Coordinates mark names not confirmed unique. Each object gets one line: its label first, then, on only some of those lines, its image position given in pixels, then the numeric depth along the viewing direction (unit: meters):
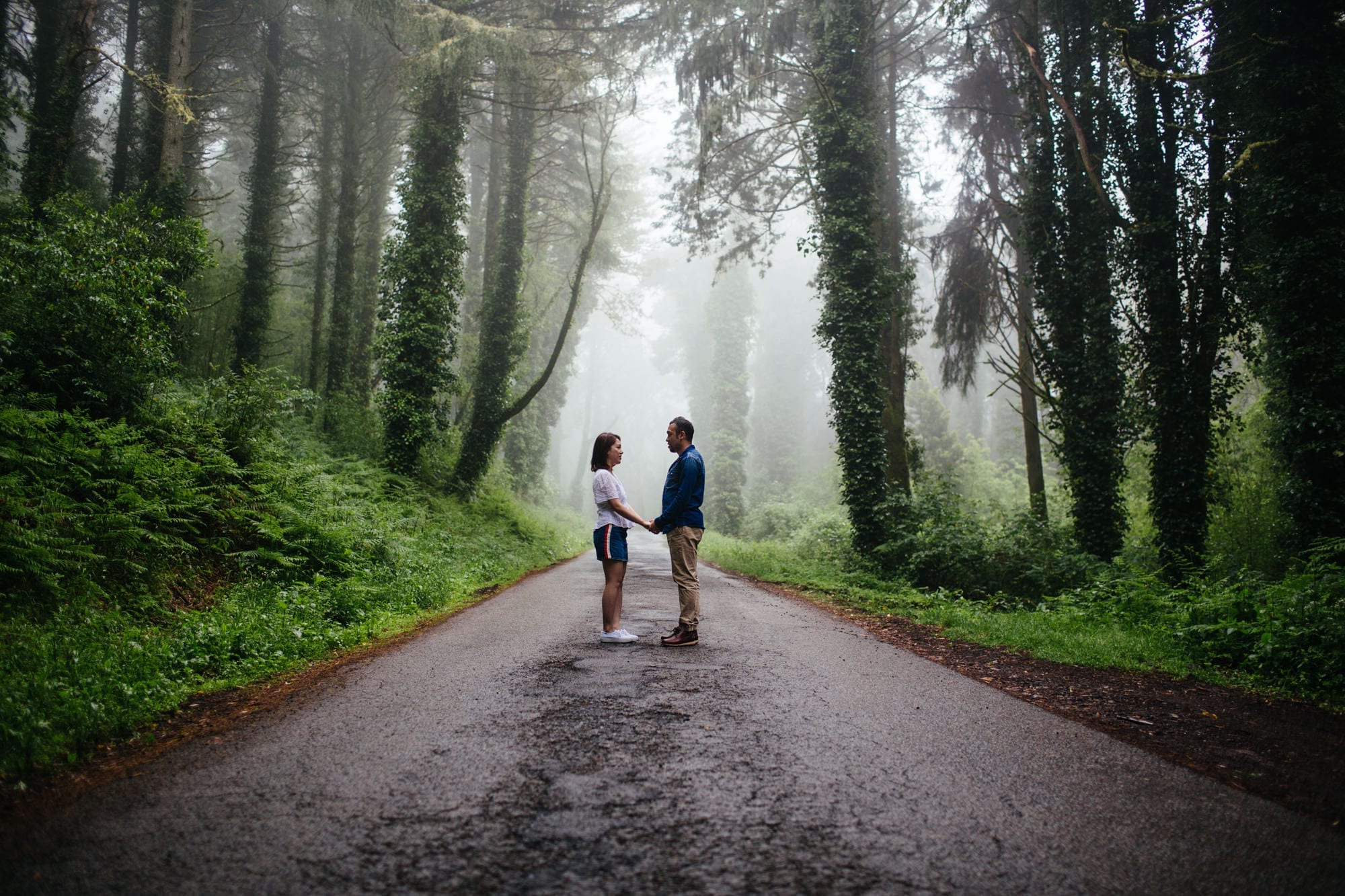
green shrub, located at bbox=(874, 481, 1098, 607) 10.10
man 5.99
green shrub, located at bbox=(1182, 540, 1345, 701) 4.72
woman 6.03
